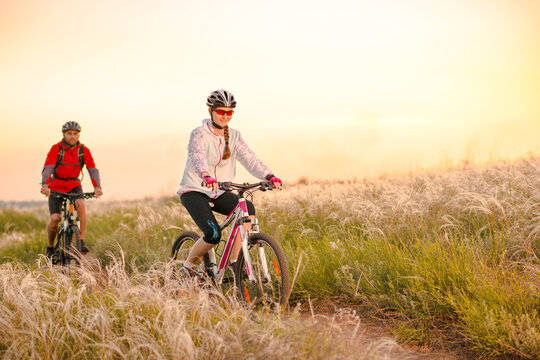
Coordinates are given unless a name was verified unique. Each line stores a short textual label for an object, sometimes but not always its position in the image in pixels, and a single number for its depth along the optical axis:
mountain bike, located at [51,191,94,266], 9.43
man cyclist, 9.75
